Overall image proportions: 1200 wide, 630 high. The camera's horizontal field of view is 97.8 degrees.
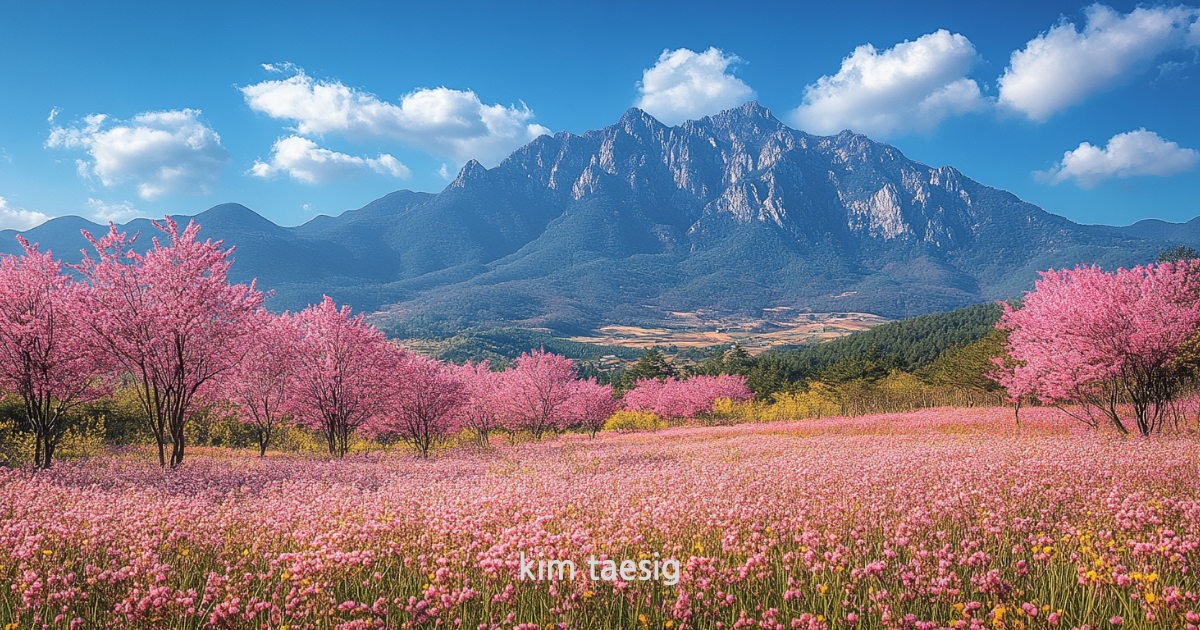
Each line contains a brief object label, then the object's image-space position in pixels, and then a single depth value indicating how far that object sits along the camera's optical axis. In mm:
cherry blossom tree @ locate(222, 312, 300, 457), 17141
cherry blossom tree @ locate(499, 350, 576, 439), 32750
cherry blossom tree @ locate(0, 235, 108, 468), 11250
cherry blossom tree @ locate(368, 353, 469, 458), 20859
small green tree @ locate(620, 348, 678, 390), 87688
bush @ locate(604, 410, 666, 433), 53781
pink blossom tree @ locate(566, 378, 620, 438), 41031
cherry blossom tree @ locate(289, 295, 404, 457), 18453
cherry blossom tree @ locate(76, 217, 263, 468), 12109
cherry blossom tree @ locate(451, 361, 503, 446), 32625
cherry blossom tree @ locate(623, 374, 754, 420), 60719
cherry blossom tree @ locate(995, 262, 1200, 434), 13609
